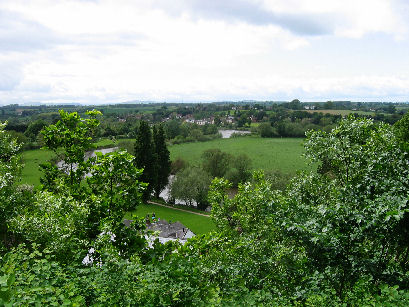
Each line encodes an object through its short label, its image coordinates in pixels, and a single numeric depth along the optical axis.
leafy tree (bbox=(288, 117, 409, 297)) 5.92
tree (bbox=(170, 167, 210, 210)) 44.78
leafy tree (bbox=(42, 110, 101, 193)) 7.94
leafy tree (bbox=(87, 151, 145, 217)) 7.34
